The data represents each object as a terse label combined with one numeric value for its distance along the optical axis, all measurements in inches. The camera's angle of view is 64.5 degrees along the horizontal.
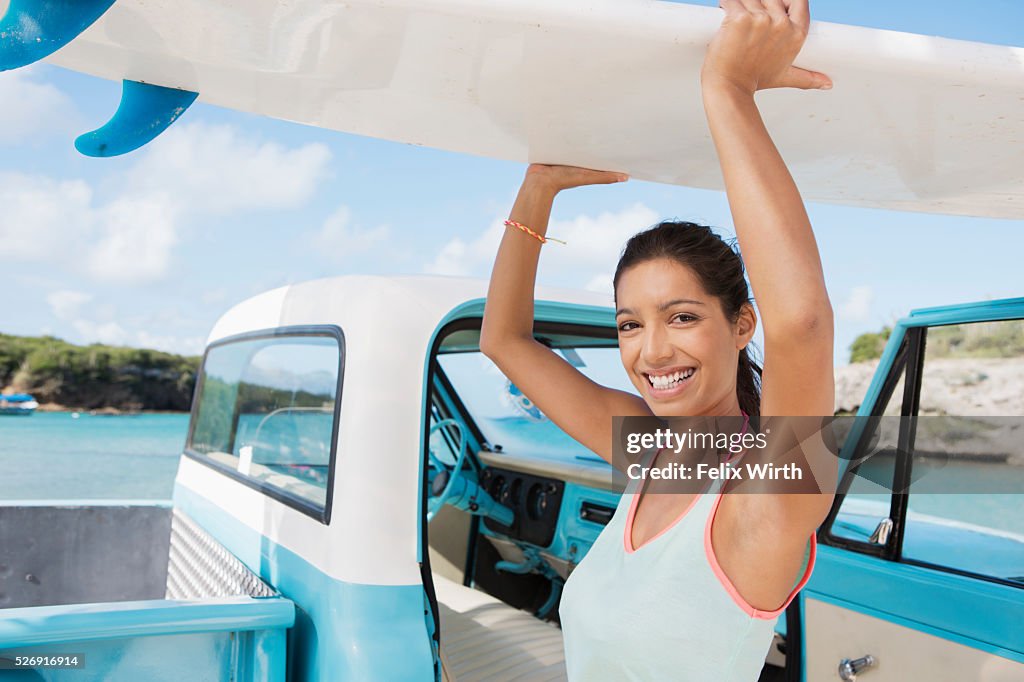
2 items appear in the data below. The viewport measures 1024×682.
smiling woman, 43.7
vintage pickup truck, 81.1
